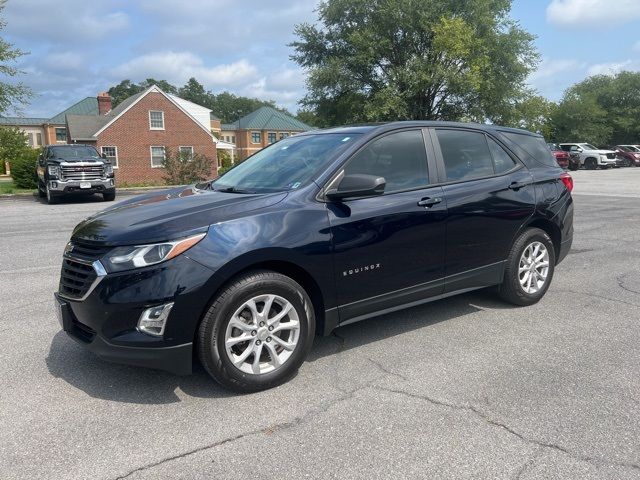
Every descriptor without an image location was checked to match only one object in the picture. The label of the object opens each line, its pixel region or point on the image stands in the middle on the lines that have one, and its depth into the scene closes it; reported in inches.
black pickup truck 670.5
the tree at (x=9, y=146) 1157.1
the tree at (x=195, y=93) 5290.4
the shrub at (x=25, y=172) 1035.0
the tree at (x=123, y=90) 4685.0
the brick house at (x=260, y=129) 2898.6
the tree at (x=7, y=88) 921.5
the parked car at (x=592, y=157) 1549.0
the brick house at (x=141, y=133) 1614.2
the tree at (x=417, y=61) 1312.7
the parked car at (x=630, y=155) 1712.6
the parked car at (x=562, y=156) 1370.6
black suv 125.3
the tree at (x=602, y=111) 2249.0
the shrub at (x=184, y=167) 1037.8
